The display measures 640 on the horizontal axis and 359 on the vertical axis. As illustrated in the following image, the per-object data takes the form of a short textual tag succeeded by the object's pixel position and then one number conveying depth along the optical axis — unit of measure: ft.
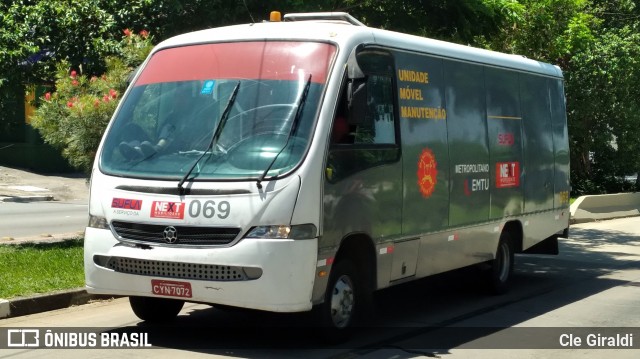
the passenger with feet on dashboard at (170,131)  25.98
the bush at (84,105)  41.01
